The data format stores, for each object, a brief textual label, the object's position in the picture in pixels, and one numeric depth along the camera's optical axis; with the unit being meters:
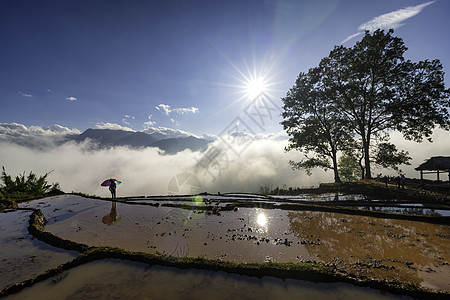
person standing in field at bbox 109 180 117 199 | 21.69
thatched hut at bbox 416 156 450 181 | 20.67
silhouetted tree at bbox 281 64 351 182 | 27.20
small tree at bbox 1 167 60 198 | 25.42
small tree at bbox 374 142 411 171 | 23.64
